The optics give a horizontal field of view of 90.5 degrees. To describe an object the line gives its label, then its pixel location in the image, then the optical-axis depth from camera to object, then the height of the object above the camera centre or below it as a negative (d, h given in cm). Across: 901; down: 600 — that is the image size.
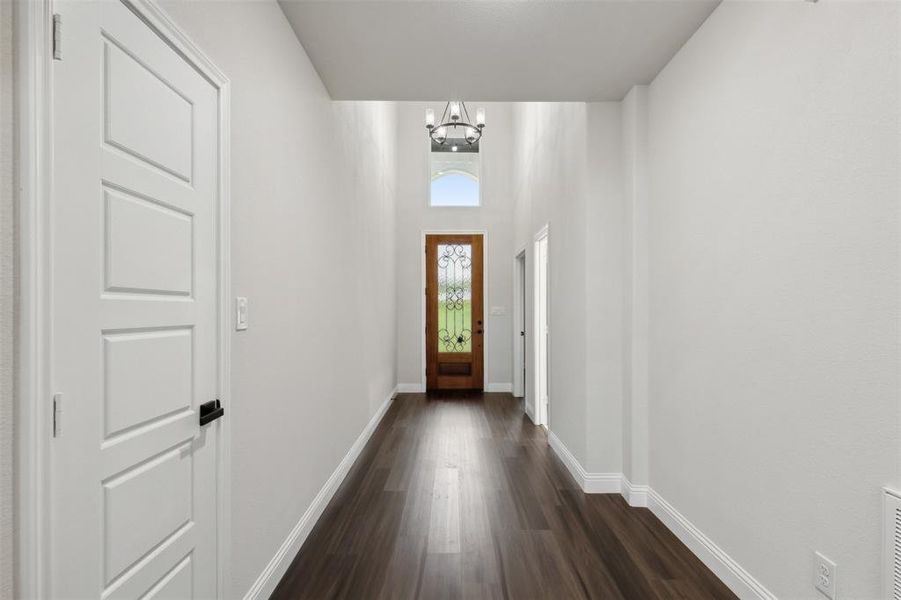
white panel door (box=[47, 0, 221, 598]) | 92 -3
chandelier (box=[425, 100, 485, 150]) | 465 +205
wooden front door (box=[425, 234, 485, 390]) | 650 -30
